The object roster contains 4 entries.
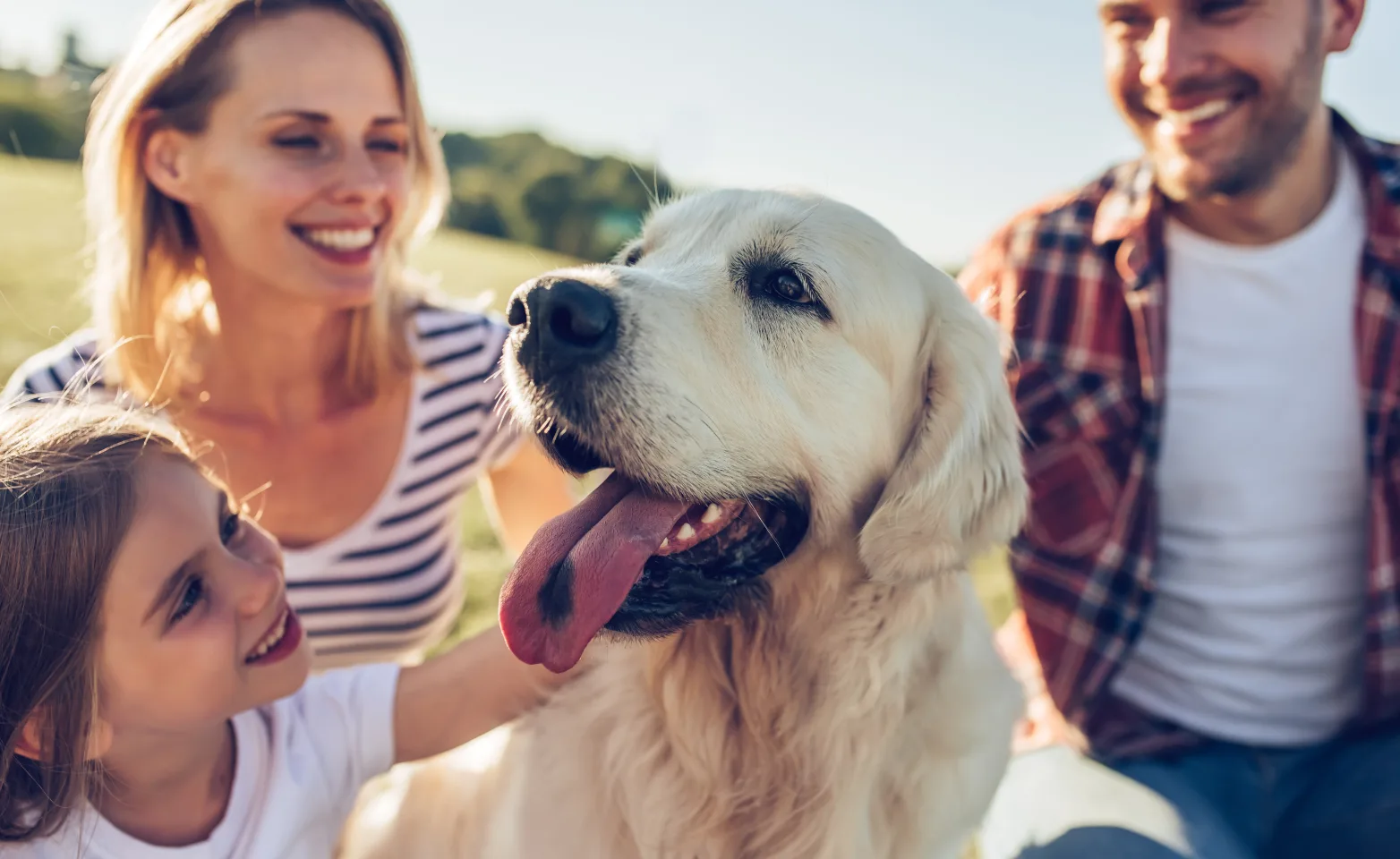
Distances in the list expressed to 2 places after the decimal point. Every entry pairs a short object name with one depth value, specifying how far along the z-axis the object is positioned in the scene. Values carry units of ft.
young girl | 2.07
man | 2.71
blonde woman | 2.73
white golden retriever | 2.07
